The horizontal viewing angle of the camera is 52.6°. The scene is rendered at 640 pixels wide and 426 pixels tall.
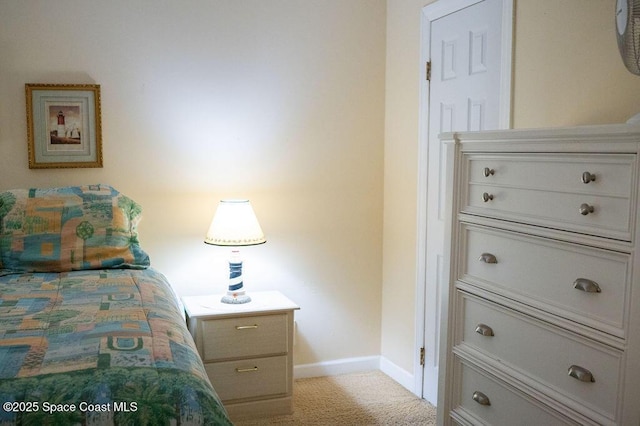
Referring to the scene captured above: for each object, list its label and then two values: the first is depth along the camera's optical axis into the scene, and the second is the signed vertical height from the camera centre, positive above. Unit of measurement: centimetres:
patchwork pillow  276 -31
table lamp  314 -33
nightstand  308 -91
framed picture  309 +18
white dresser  161 -32
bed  148 -48
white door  277 +35
